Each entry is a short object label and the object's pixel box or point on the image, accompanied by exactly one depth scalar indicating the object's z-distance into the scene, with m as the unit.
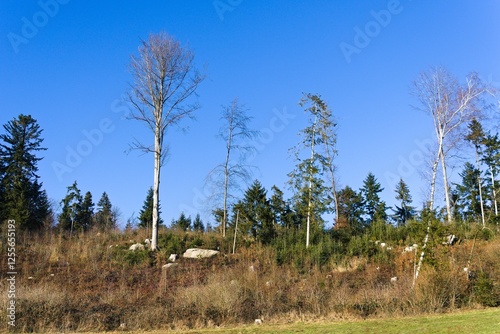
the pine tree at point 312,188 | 19.69
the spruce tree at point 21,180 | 29.77
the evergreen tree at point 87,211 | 42.52
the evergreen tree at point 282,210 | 25.70
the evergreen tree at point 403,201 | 42.84
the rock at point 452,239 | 17.70
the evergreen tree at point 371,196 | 39.88
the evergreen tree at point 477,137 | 32.89
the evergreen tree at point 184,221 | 44.05
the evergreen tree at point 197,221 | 44.88
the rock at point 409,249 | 17.08
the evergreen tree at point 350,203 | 37.47
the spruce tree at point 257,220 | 20.14
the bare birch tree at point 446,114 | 21.71
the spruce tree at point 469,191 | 38.62
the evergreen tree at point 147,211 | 41.74
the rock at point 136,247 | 18.69
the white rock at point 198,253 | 18.30
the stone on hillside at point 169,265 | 16.92
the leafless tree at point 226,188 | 22.21
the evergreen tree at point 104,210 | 38.72
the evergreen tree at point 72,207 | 42.62
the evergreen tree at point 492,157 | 34.53
